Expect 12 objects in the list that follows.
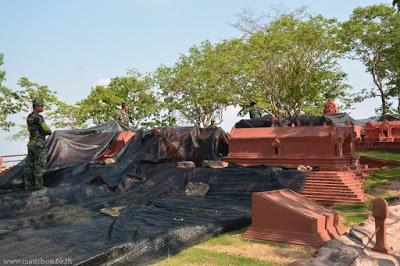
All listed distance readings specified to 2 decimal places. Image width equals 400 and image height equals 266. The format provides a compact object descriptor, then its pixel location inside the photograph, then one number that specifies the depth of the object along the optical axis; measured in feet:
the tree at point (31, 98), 86.53
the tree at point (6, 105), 81.25
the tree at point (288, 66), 78.07
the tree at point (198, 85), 89.92
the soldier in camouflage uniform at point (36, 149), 31.99
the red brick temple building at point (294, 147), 33.71
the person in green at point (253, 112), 45.71
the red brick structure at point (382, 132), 60.80
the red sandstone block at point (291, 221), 19.12
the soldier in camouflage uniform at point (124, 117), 62.67
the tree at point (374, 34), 80.94
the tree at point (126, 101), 108.17
